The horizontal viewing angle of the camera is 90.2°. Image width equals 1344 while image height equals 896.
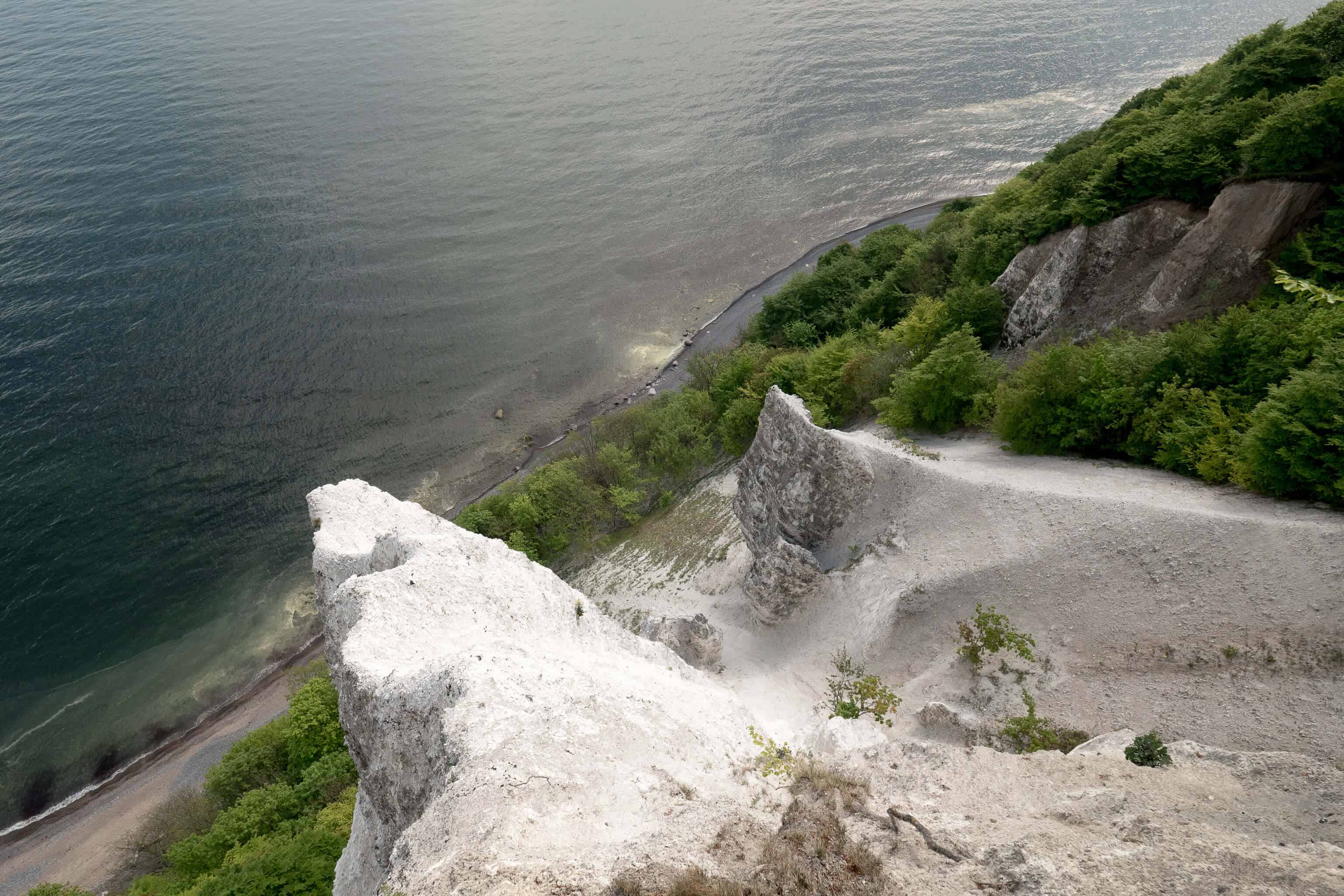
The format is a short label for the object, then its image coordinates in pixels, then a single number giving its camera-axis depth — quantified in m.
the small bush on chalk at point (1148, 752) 15.20
